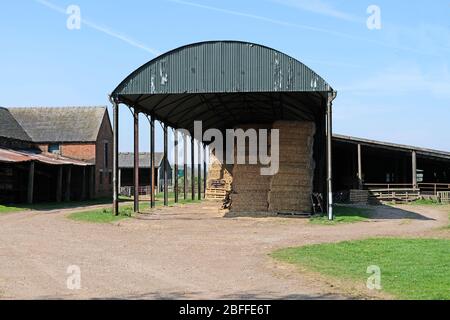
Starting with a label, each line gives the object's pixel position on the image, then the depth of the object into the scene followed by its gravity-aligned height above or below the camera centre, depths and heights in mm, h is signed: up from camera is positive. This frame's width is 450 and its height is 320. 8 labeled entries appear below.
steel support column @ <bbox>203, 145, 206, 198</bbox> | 44906 +1929
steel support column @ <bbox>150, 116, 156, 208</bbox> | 28389 +1918
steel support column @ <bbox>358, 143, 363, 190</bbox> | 35875 +545
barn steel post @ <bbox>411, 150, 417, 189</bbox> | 36750 +777
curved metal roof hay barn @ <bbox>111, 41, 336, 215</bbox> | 21406 +4181
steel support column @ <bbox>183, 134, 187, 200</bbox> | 38516 +2030
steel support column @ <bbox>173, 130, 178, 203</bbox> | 35612 +1716
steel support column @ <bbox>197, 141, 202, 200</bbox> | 42156 +1608
